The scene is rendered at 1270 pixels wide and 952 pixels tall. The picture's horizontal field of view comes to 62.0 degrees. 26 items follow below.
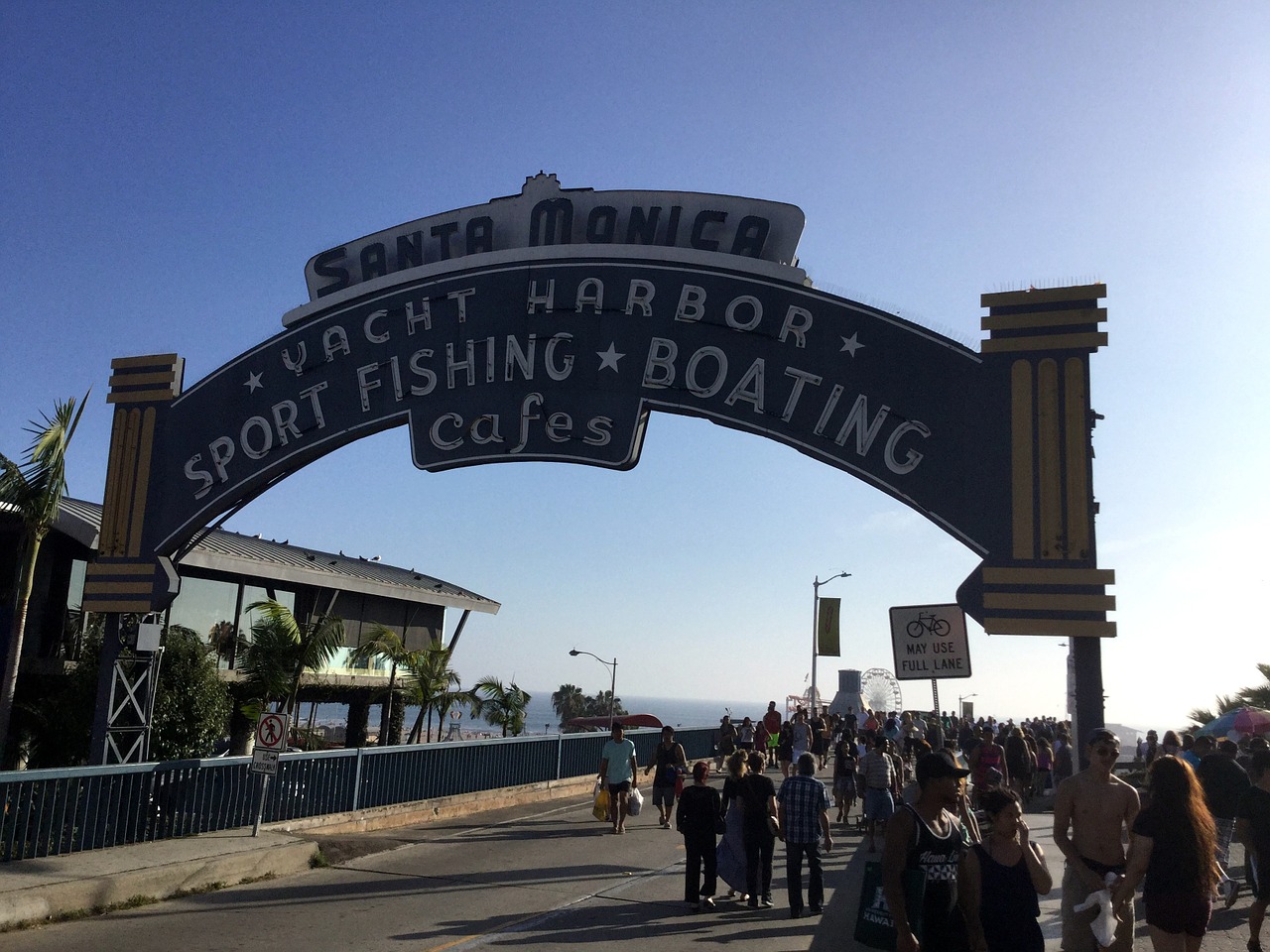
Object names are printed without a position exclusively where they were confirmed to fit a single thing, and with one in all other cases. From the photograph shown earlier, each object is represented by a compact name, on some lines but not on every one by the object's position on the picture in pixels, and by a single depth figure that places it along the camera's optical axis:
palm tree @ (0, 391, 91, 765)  15.74
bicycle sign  11.20
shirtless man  6.60
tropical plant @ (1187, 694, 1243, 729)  28.14
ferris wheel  52.09
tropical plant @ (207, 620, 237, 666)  23.66
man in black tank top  5.23
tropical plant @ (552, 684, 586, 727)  86.44
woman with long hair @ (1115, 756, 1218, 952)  6.33
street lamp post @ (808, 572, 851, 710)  39.75
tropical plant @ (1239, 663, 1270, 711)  25.81
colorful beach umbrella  22.38
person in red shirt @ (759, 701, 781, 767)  26.14
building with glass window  20.53
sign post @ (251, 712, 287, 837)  13.09
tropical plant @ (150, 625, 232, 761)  17.92
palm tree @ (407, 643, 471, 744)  24.20
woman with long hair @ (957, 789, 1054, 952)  5.35
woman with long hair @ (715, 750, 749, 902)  10.59
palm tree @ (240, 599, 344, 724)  19.78
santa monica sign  11.31
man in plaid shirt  10.24
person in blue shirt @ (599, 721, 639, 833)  15.91
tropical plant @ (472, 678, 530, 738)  26.67
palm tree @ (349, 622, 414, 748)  23.66
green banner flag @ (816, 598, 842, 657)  29.39
